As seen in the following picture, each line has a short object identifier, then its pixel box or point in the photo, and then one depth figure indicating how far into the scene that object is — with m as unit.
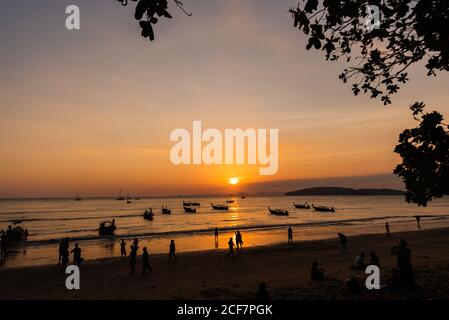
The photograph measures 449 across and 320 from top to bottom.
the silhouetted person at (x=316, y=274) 15.90
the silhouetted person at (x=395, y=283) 11.37
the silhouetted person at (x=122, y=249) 26.88
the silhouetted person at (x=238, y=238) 28.56
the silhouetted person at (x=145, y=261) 19.64
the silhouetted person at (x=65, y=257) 22.30
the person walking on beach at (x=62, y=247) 23.45
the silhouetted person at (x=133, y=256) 19.62
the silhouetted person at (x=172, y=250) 24.13
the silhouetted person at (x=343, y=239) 27.24
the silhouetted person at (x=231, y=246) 25.31
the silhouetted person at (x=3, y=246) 28.51
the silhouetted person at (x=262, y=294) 9.59
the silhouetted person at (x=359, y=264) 17.83
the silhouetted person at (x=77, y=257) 21.34
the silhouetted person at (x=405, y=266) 11.29
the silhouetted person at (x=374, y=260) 17.47
